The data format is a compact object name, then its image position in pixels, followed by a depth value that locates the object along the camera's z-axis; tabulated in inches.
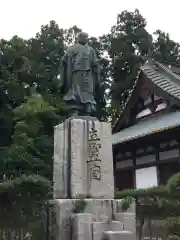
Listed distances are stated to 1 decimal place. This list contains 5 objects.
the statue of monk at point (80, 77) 261.3
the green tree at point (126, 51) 895.7
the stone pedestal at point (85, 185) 214.2
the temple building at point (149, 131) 504.1
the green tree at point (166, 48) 991.0
